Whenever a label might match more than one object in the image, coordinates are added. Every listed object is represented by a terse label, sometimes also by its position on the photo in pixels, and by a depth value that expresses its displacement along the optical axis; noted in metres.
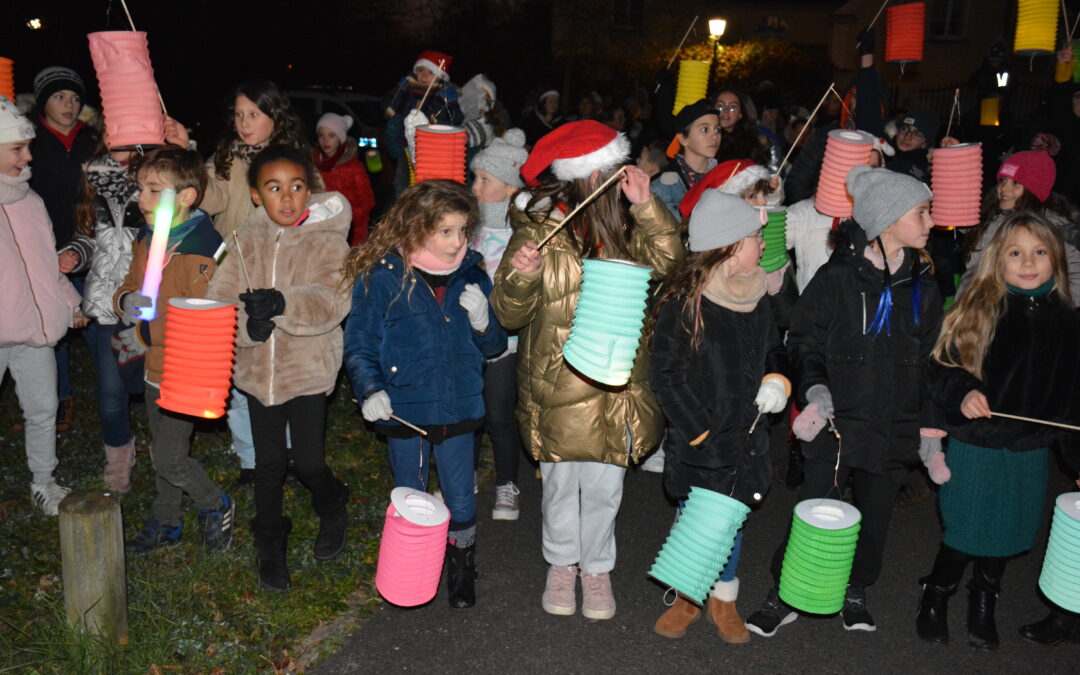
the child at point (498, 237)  5.29
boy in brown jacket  4.50
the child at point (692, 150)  6.13
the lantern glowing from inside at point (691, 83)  6.86
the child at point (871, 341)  4.10
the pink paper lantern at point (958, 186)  5.37
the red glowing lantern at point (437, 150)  5.35
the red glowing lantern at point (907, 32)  7.72
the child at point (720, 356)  3.98
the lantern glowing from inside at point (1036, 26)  6.99
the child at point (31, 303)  4.76
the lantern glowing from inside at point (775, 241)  4.96
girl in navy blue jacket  4.18
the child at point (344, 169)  8.26
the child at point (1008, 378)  4.12
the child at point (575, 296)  4.07
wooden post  3.59
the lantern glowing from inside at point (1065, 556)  3.67
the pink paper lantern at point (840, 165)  5.21
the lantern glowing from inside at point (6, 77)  5.55
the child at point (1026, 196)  5.77
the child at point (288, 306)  4.32
